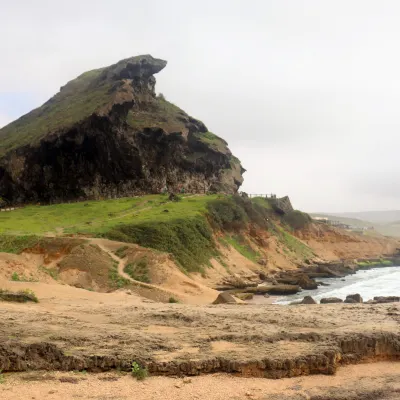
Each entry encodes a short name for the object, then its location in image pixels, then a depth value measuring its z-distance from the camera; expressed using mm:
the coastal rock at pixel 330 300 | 34125
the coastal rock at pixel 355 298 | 34694
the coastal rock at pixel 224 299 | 29109
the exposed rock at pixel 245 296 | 42569
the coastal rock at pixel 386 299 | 32875
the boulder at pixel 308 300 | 31991
